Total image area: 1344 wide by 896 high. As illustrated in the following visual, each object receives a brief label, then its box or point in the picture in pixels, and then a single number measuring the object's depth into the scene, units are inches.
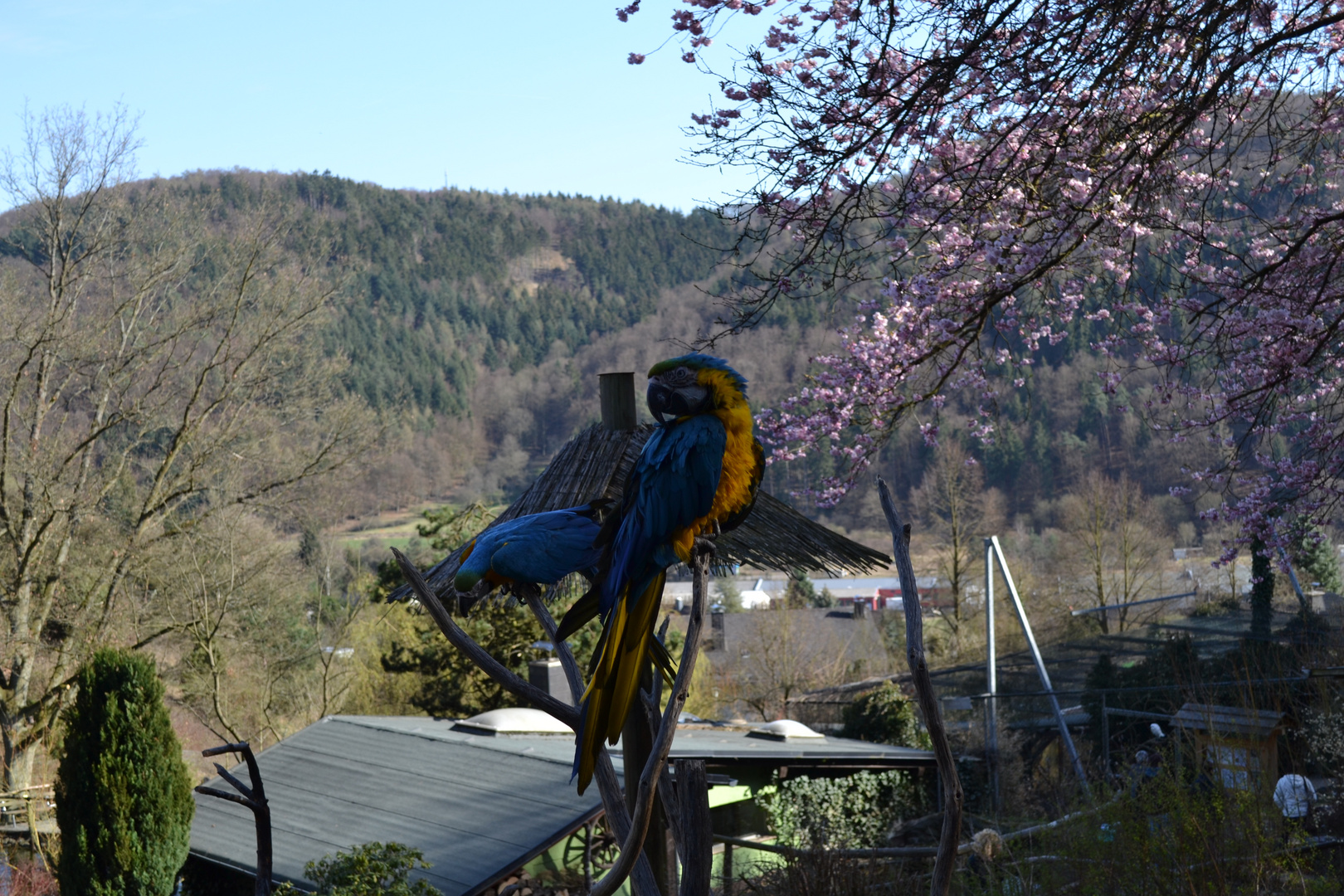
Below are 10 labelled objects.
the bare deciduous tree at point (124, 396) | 629.3
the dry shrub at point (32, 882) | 497.0
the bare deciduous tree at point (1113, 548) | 1051.9
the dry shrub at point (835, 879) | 233.1
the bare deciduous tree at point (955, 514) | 1080.2
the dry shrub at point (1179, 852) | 187.5
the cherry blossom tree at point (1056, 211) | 165.9
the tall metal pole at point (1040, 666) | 370.3
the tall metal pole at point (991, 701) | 454.0
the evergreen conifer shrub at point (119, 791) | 375.6
